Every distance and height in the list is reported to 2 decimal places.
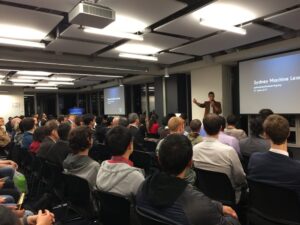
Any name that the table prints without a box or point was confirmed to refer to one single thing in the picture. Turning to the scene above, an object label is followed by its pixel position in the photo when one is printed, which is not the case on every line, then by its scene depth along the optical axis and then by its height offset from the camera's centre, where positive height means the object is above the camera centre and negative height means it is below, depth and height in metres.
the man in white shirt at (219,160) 2.61 -0.56
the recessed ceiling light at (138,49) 6.34 +1.30
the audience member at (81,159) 2.57 -0.51
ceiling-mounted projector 3.51 +1.15
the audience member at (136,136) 5.24 -0.61
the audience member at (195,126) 3.95 -0.34
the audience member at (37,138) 4.29 -0.50
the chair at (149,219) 1.37 -0.58
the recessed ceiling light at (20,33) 4.81 +1.35
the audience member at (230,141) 3.54 -0.50
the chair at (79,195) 2.35 -0.79
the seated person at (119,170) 2.00 -0.48
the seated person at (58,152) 3.67 -0.61
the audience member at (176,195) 1.34 -0.46
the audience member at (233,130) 4.23 -0.44
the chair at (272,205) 1.89 -0.75
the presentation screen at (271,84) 6.28 +0.39
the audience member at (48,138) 3.79 -0.48
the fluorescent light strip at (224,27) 4.46 +1.25
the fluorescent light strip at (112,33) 4.79 +1.25
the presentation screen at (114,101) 12.72 +0.17
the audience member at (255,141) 3.23 -0.48
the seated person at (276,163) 1.98 -0.46
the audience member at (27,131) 4.78 -0.43
